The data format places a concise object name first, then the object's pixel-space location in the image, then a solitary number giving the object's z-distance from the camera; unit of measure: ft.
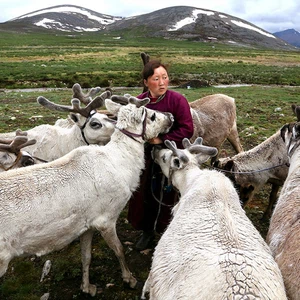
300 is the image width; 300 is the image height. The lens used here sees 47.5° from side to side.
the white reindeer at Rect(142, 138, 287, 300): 7.73
